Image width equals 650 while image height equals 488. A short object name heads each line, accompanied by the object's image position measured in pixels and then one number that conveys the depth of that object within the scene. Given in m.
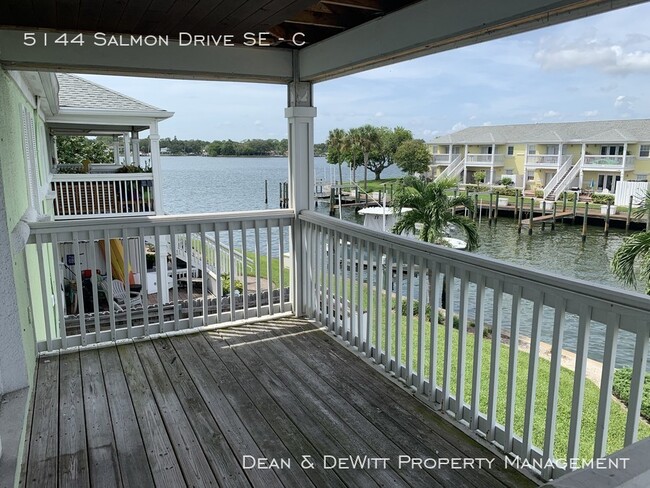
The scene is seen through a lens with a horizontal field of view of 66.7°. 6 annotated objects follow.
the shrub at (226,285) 11.55
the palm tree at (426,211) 10.28
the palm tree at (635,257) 3.26
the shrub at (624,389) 5.14
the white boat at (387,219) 8.89
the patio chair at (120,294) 9.54
